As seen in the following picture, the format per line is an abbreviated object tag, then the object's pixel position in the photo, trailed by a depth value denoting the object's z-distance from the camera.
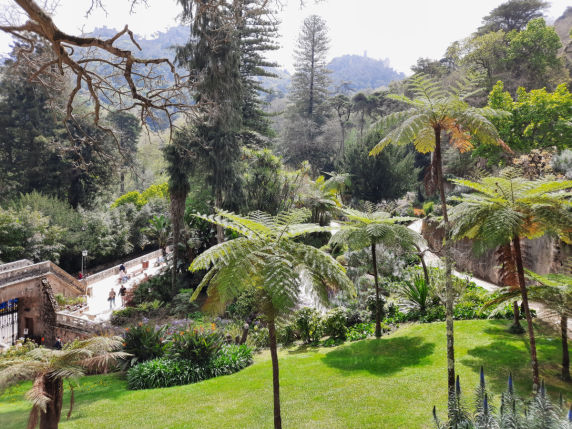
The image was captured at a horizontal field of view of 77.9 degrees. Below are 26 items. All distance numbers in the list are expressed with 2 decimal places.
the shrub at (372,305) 11.10
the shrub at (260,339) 11.59
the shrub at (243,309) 14.78
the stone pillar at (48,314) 16.99
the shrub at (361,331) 10.24
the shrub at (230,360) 9.23
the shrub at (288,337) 11.14
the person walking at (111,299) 19.95
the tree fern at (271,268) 4.32
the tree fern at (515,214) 4.94
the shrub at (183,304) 16.73
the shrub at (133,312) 16.39
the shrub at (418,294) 10.70
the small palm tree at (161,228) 26.59
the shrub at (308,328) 10.97
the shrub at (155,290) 18.86
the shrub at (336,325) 10.59
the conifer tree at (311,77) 47.47
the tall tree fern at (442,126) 5.32
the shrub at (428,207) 26.60
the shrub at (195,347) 9.42
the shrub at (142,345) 10.23
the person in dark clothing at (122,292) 20.42
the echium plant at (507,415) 3.46
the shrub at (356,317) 11.32
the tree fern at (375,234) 8.55
